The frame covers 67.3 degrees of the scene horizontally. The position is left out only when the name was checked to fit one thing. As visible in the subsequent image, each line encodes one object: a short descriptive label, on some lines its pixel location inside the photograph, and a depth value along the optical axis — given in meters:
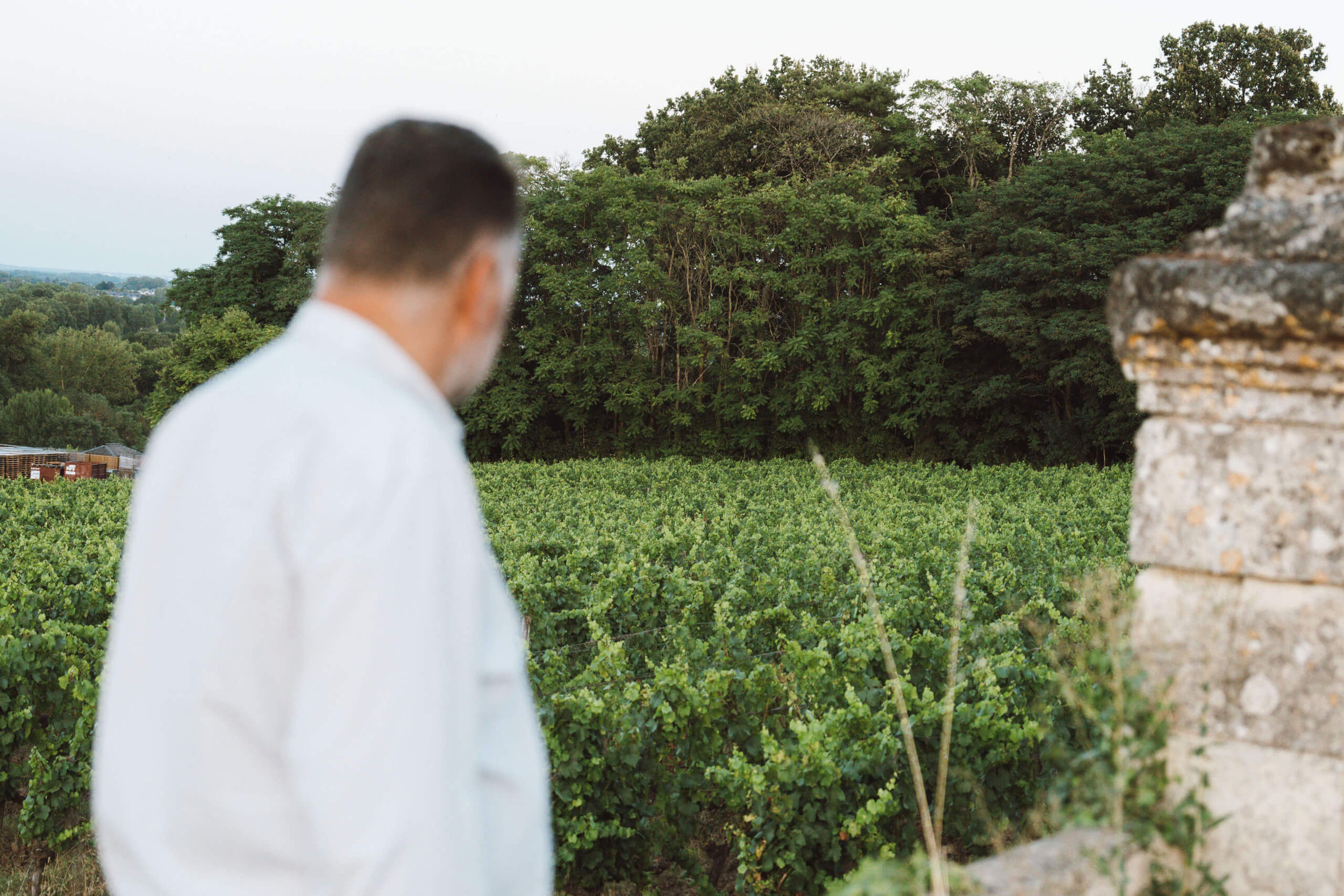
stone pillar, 2.06
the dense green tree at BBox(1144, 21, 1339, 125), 32.03
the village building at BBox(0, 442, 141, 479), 37.62
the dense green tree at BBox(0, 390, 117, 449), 63.25
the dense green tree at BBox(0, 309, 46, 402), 69.06
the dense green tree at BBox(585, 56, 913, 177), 34.41
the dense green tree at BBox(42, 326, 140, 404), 72.44
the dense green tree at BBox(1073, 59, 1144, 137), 34.62
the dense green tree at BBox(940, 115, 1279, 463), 27.69
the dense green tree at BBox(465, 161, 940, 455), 32.16
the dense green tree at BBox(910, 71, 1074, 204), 33.62
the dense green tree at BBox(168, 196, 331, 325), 37.47
